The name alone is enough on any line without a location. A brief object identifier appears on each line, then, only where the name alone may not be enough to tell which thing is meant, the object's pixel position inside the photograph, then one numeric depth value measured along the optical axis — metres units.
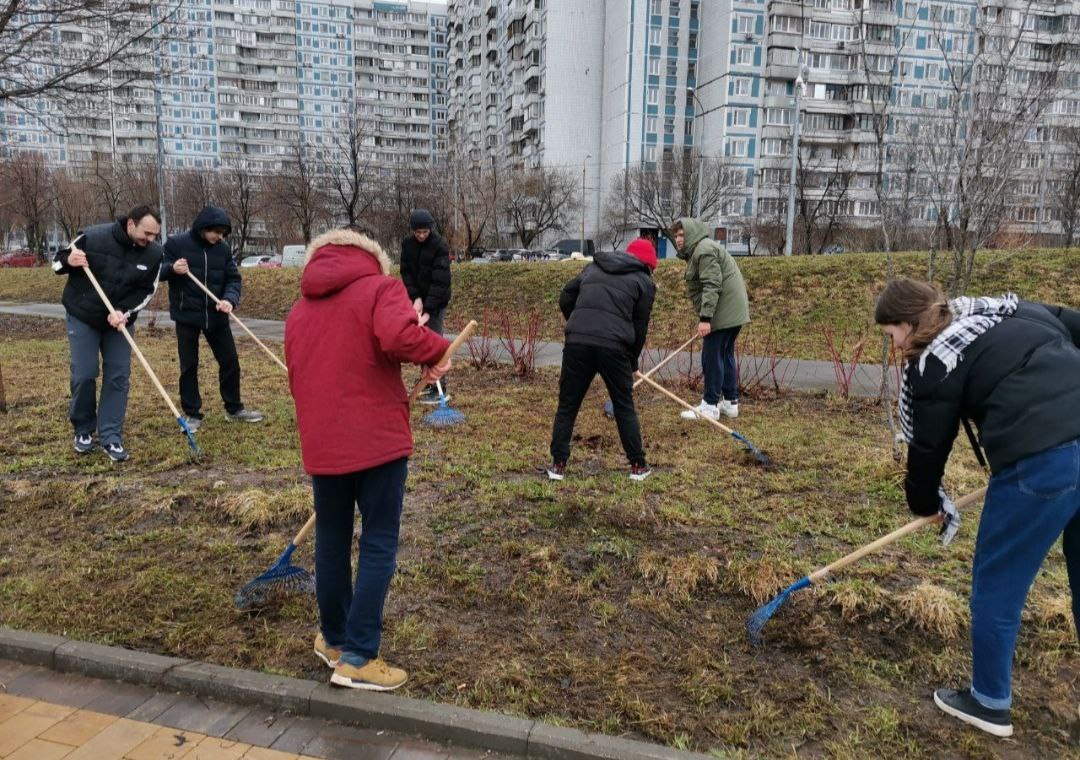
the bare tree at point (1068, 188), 19.58
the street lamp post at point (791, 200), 20.44
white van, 32.77
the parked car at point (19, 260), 37.74
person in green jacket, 6.58
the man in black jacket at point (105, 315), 5.41
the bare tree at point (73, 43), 10.33
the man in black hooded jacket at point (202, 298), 6.28
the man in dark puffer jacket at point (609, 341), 4.86
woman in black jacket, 2.27
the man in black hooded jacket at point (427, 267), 6.91
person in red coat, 2.50
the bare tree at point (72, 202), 36.88
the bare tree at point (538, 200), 42.66
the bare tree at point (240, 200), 37.09
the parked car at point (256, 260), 35.81
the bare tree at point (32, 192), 30.77
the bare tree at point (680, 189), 38.75
